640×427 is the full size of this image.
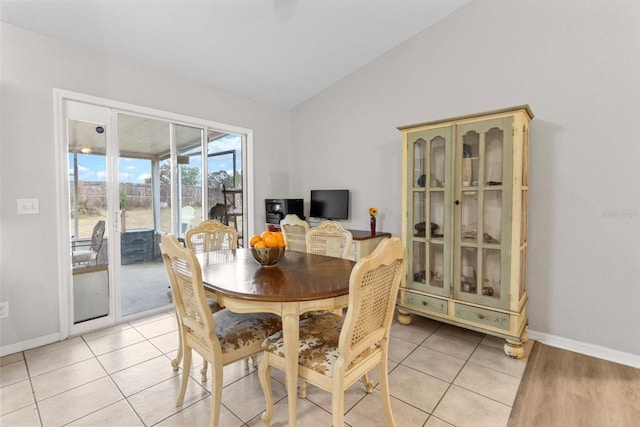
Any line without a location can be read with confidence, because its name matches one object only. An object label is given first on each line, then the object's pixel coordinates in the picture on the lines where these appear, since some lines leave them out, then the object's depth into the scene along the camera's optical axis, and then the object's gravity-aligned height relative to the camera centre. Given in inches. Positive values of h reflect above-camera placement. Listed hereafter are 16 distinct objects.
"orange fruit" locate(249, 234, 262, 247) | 75.8 -8.1
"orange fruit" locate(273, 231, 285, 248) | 76.1 -8.1
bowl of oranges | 74.2 -9.9
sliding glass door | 106.9 +3.8
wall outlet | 91.8 -30.3
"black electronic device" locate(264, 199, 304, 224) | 152.3 -0.2
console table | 122.4 -14.6
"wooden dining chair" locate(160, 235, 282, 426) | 58.9 -26.6
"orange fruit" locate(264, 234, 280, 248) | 74.2 -8.3
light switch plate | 93.4 +0.9
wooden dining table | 56.3 -15.9
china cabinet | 91.1 -4.9
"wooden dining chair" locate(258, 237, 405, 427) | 52.3 -26.8
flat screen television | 147.1 +1.7
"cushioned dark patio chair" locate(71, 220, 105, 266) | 108.0 -14.7
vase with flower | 131.2 -4.5
